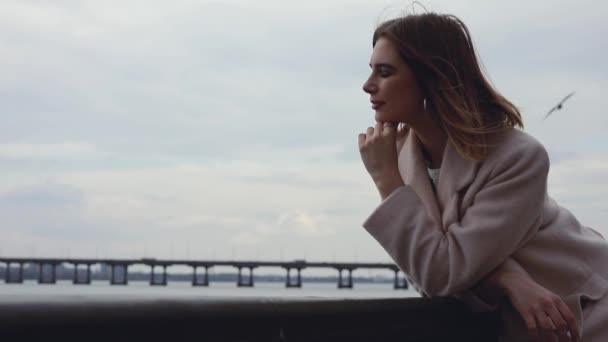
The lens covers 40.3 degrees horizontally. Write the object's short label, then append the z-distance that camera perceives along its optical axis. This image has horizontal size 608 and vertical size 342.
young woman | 1.70
